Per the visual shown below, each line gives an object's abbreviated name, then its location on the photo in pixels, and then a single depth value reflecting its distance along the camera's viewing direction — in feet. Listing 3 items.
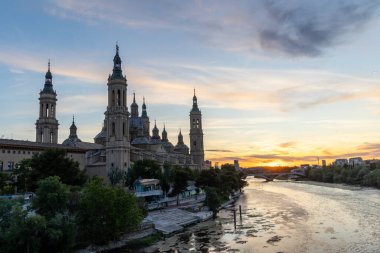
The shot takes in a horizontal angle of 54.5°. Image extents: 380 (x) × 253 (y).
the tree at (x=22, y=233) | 119.14
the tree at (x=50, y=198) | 139.33
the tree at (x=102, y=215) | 146.30
